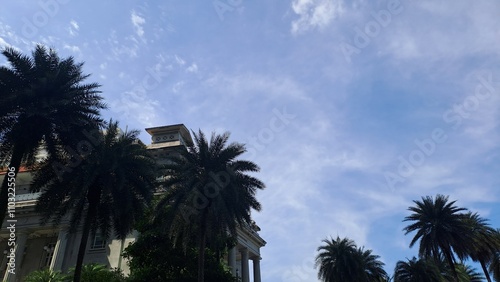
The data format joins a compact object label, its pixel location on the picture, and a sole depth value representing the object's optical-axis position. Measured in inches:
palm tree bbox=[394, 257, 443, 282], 2090.3
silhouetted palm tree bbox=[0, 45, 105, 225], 828.6
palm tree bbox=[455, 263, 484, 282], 2401.7
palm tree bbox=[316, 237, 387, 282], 1899.6
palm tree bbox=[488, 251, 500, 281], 2010.3
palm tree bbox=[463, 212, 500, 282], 1765.5
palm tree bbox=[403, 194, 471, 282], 1681.8
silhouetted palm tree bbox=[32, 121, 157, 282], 918.4
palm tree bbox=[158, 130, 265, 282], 985.5
